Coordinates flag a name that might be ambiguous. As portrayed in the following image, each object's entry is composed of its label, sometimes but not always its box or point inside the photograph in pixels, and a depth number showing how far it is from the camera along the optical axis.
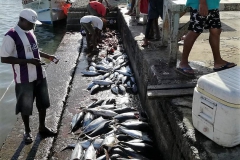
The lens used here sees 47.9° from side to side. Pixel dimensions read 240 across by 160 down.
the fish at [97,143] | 4.37
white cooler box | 2.41
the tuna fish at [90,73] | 7.64
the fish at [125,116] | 5.13
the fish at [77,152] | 4.14
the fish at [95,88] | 6.63
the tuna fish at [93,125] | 4.91
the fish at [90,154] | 4.05
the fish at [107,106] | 5.59
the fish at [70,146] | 4.54
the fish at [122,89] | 6.61
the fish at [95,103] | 5.80
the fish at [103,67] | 7.92
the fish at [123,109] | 5.41
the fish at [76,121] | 5.08
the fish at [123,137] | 4.50
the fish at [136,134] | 4.53
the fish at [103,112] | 5.28
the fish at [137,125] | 4.80
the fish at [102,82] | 6.90
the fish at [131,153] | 4.00
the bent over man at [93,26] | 9.57
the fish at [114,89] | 6.61
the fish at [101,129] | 4.80
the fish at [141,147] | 4.24
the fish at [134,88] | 6.72
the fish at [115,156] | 3.98
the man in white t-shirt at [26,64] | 3.97
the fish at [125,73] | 7.44
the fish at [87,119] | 5.14
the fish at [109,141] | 4.26
